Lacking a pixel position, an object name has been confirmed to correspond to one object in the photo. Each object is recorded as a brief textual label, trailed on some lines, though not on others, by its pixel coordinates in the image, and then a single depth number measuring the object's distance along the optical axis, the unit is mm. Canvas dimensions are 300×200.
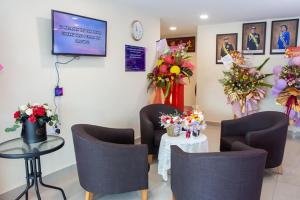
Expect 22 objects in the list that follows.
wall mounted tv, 2842
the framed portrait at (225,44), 5425
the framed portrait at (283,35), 4809
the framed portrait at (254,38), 5090
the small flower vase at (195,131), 3007
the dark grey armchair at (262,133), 2977
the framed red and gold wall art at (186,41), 7215
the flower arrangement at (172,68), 4359
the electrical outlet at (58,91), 3004
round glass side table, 2092
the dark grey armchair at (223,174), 1878
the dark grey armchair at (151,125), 3449
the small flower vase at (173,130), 3043
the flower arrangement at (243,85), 4699
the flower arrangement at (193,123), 2949
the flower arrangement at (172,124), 3021
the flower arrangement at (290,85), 4328
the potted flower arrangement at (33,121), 2277
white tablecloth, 2896
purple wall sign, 4184
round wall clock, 4227
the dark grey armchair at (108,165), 2262
